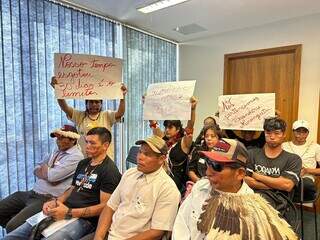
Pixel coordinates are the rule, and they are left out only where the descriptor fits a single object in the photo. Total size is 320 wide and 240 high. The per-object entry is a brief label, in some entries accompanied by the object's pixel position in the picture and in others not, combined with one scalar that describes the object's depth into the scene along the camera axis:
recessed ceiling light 2.82
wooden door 3.40
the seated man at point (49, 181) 2.10
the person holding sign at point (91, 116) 2.42
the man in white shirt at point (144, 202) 1.44
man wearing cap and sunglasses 1.06
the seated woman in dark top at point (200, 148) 2.17
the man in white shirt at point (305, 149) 2.66
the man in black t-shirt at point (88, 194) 1.69
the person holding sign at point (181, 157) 2.31
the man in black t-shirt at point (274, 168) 1.74
